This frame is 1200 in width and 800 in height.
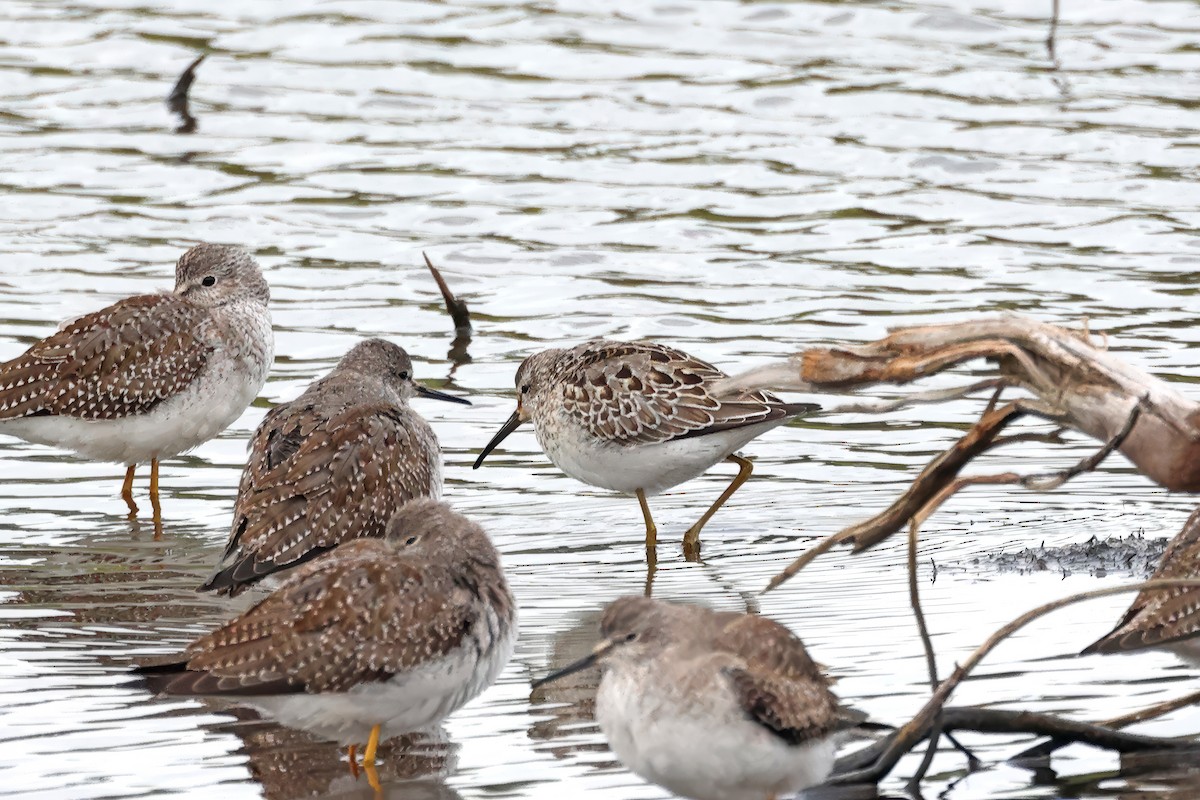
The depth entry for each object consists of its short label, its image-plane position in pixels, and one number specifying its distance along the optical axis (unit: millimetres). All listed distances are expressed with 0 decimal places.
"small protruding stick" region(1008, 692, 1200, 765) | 13766
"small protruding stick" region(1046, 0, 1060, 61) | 37344
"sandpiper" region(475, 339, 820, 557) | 20422
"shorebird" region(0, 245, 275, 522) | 21375
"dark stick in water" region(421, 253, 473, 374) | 26047
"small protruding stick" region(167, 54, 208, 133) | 34656
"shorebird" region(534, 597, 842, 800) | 12273
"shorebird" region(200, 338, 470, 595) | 17125
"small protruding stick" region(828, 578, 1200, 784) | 12570
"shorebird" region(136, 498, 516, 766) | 13578
